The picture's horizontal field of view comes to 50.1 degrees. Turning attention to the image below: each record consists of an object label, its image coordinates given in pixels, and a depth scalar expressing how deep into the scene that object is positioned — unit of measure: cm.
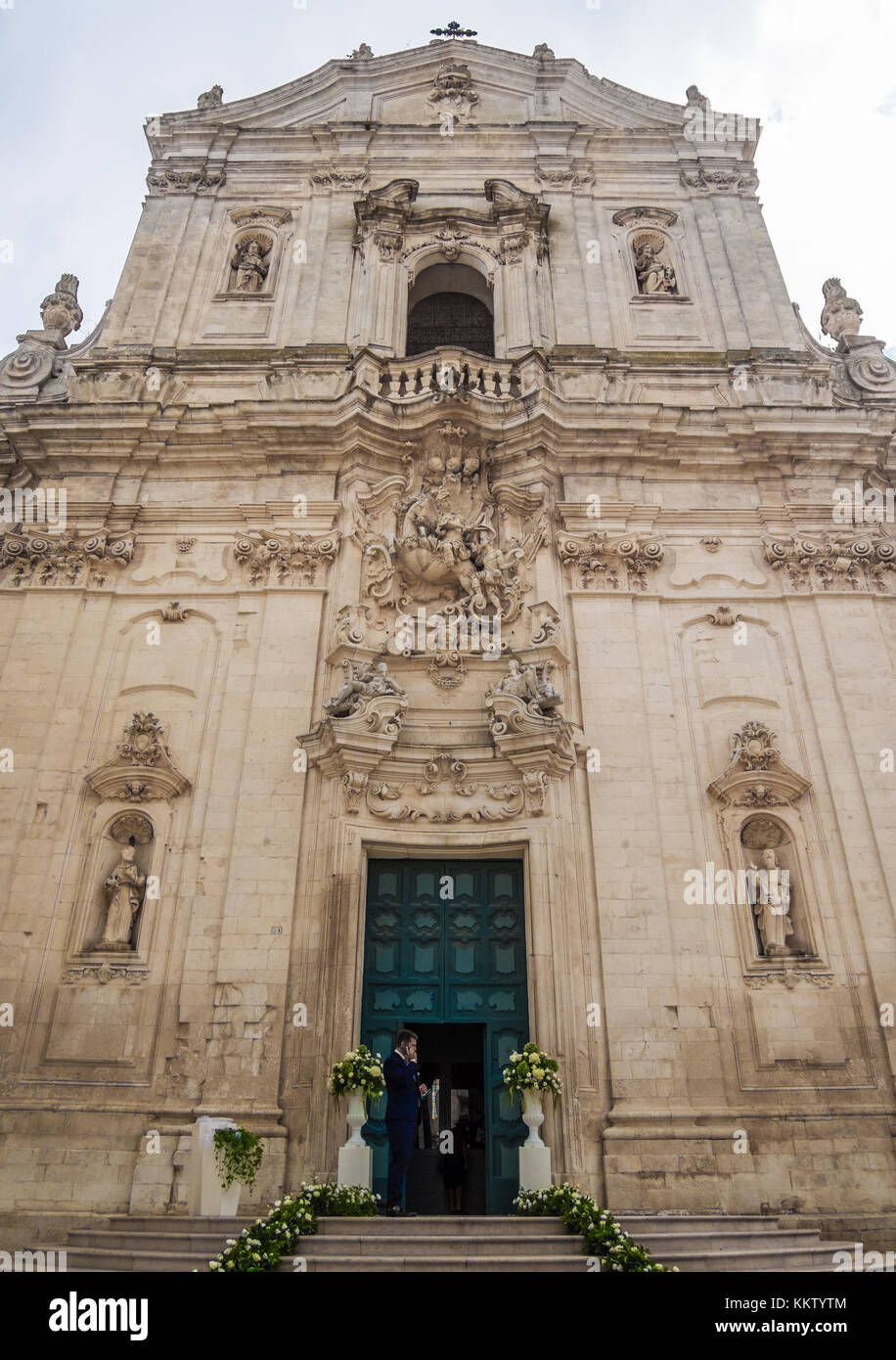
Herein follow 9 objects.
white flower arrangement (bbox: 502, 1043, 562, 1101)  862
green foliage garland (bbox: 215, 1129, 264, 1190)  796
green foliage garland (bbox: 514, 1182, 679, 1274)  649
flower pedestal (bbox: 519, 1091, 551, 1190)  854
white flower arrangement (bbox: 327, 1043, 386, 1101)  860
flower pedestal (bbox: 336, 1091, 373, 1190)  852
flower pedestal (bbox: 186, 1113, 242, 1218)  799
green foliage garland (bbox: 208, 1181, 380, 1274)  639
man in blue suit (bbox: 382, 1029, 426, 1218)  822
